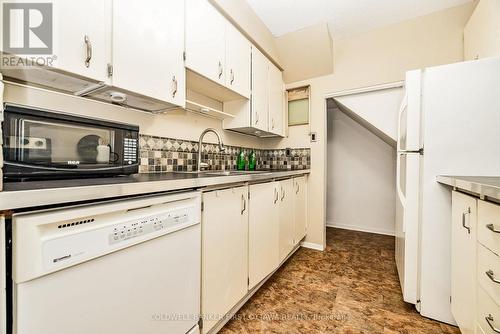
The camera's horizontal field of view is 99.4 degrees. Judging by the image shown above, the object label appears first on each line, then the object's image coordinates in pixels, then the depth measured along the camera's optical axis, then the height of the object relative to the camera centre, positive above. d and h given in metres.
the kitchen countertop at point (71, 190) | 0.51 -0.07
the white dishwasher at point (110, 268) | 0.55 -0.33
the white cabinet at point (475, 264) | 0.82 -0.44
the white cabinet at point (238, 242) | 1.13 -0.49
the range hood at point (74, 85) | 0.91 +0.40
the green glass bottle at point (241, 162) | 2.46 +0.06
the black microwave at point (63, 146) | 0.75 +0.09
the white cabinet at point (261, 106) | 2.13 +0.67
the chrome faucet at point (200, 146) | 1.81 +0.18
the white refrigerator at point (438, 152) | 1.28 +0.10
